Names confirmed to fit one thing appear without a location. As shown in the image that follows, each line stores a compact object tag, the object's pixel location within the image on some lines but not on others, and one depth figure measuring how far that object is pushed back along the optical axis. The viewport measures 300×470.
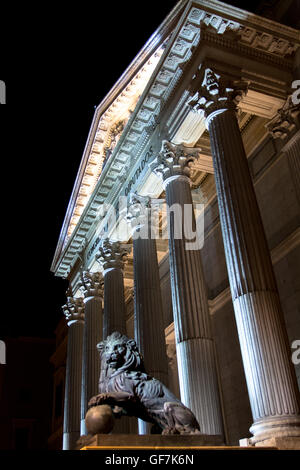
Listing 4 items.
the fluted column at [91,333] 19.48
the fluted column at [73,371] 21.48
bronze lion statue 7.36
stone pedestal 6.44
